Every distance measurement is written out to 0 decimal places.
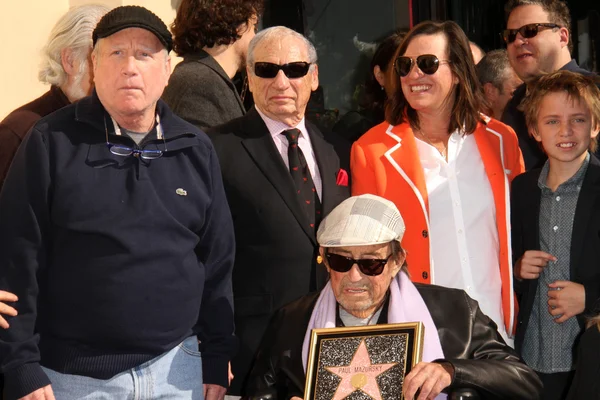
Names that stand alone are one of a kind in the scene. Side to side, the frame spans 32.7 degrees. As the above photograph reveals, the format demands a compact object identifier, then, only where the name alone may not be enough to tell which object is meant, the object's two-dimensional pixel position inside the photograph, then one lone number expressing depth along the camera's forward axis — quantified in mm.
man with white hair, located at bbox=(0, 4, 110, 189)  4246
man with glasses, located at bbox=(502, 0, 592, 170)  5590
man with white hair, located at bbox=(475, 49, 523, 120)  6637
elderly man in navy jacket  3344
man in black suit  4312
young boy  4434
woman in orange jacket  4457
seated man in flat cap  3824
